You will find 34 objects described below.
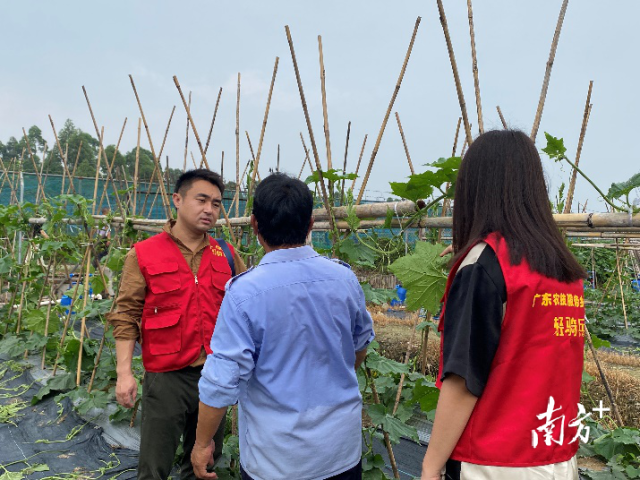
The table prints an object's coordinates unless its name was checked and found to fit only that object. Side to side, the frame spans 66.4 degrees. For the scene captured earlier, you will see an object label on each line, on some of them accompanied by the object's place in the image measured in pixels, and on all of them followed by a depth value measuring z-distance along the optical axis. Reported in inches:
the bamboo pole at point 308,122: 80.4
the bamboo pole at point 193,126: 112.1
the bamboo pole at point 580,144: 103.7
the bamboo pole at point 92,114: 174.6
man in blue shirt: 54.6
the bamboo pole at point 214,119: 166.7
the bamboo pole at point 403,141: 139.1
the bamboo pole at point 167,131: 197.9
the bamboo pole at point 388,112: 90.0
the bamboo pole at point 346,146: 195.3
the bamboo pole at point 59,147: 201.8
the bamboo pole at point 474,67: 79.9
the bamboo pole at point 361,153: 86.0
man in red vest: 87.0
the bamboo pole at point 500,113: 128.3
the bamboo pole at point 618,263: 281.0
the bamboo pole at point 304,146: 152.2
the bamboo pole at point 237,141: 132.3
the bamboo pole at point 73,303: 162.2
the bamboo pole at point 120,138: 211.6
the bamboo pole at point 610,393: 111.3
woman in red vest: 41.8
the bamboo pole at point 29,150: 234.0
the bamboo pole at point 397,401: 96.0
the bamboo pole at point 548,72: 77.4
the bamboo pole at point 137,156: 168.9
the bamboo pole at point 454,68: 75.4
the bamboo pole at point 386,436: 87.3
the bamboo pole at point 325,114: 90.4
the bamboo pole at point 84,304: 152.9
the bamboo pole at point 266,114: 115.4
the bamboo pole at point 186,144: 200.4
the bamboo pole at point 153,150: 124.1
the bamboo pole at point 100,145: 178.2
